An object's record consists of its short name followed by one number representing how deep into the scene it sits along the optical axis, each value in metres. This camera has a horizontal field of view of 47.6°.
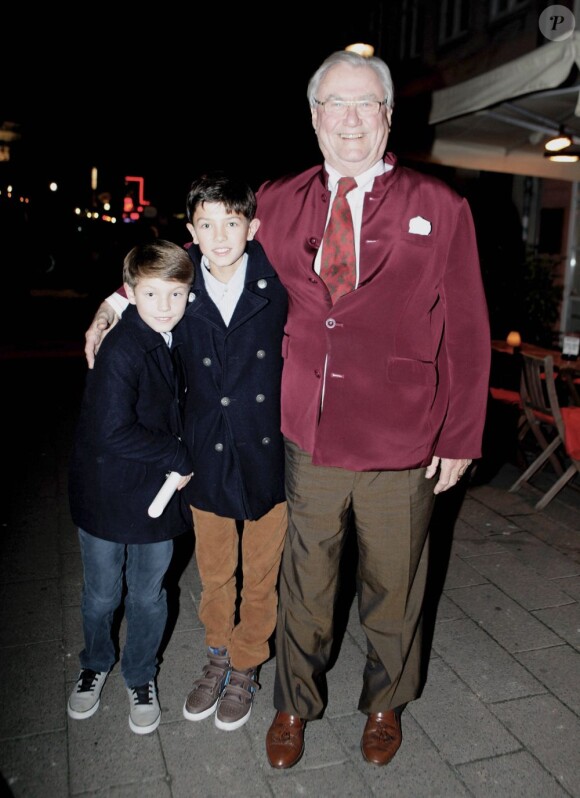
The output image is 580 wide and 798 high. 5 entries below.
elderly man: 2.19
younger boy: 2.28
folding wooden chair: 4.89
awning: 4.11
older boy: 2.36
